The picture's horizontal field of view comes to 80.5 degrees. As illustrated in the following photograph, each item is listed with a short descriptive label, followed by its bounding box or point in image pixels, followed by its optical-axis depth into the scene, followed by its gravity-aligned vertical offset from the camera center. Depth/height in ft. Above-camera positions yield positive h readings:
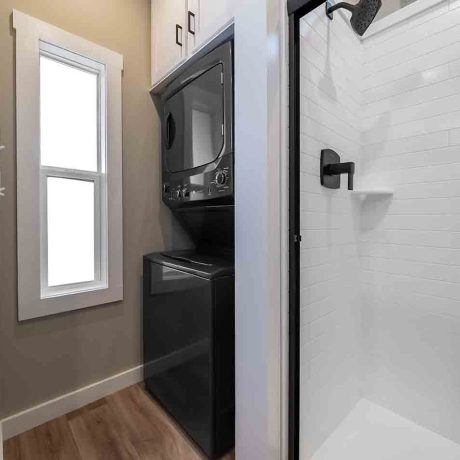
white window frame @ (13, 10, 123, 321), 4.53 +1.04
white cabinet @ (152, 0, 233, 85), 4.19 +3.55
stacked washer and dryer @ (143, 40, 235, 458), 4.11 -0.80
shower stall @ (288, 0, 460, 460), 4.12 -0.20
